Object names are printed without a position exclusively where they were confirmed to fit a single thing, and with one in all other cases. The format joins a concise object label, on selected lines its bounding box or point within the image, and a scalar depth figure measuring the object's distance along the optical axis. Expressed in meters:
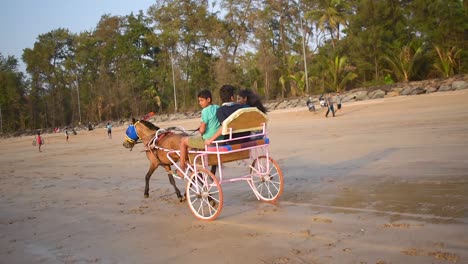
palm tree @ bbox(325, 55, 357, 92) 34.34
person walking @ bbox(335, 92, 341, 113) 25.64
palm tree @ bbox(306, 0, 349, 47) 41.31
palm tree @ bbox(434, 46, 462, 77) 28.42
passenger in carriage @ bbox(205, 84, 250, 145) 6.11
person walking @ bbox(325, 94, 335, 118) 23.89
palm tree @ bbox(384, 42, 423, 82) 30.33
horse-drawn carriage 6.04
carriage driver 6.38
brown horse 7.52
